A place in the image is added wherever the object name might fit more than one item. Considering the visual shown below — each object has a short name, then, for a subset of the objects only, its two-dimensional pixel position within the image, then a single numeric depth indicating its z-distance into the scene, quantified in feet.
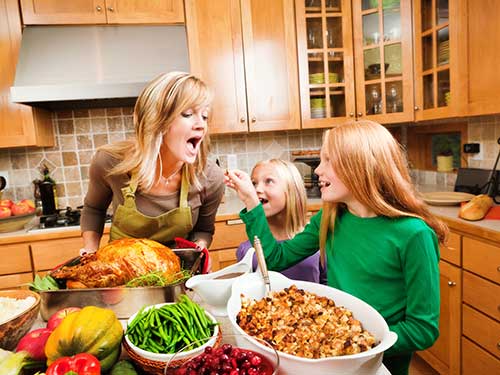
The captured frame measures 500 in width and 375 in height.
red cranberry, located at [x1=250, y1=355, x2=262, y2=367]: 1.88
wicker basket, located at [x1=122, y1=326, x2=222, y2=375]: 2.07
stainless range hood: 7.52
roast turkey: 2.97
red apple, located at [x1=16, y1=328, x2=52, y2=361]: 2.22
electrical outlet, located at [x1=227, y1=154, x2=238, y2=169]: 9.96
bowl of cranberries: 1.84
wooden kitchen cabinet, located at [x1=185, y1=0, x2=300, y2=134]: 8.45
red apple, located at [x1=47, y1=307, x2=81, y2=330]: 2.42
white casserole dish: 1.85
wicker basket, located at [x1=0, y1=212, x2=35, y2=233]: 7.48
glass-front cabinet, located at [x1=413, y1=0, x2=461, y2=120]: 7.23
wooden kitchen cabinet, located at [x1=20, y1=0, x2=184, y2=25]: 7.88
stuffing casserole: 2.11
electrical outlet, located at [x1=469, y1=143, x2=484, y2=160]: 7.91
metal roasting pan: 2.73
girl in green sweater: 2.86
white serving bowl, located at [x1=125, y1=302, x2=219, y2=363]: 2.07
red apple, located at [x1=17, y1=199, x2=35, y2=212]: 7.94
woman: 4.20
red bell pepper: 1.92
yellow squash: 2.10
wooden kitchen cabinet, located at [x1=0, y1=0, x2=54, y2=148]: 7.80
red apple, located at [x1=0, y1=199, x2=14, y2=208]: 7.71
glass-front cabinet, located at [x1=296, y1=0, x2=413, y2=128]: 8.54
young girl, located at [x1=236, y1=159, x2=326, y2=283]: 4.59
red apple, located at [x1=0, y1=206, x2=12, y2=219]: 7.48
